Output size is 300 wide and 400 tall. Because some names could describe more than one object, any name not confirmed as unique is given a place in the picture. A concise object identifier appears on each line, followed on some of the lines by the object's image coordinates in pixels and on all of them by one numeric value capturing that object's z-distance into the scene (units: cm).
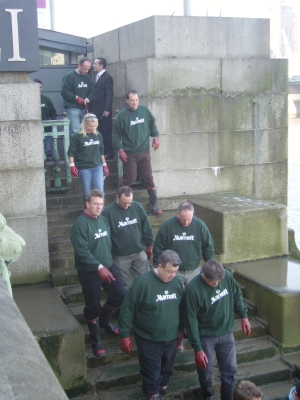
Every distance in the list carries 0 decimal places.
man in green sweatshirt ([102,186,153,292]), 662
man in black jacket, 1015
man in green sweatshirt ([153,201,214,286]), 660
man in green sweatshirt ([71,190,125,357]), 610
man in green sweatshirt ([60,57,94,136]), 995
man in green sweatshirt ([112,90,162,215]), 874
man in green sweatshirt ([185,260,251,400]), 562
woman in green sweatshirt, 809
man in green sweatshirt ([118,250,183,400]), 554
